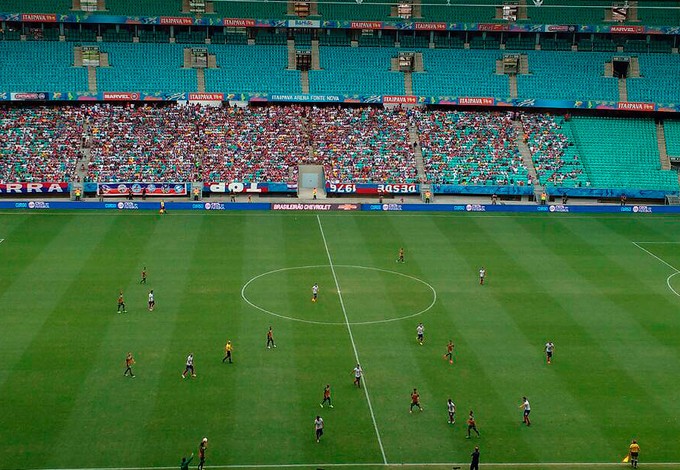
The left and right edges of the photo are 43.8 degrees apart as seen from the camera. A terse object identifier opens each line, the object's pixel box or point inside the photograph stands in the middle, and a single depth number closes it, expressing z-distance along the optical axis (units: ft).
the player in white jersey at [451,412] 115.65
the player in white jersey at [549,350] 136.15
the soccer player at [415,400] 118.62
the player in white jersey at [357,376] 126.82
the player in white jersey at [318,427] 109.70
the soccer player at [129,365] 127.54
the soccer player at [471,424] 111.55
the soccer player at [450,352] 136.05
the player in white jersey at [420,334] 143.23
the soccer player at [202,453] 101.96
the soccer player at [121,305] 155.22
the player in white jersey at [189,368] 127.44
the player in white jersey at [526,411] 115.44
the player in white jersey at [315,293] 163.63
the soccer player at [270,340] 139.95
